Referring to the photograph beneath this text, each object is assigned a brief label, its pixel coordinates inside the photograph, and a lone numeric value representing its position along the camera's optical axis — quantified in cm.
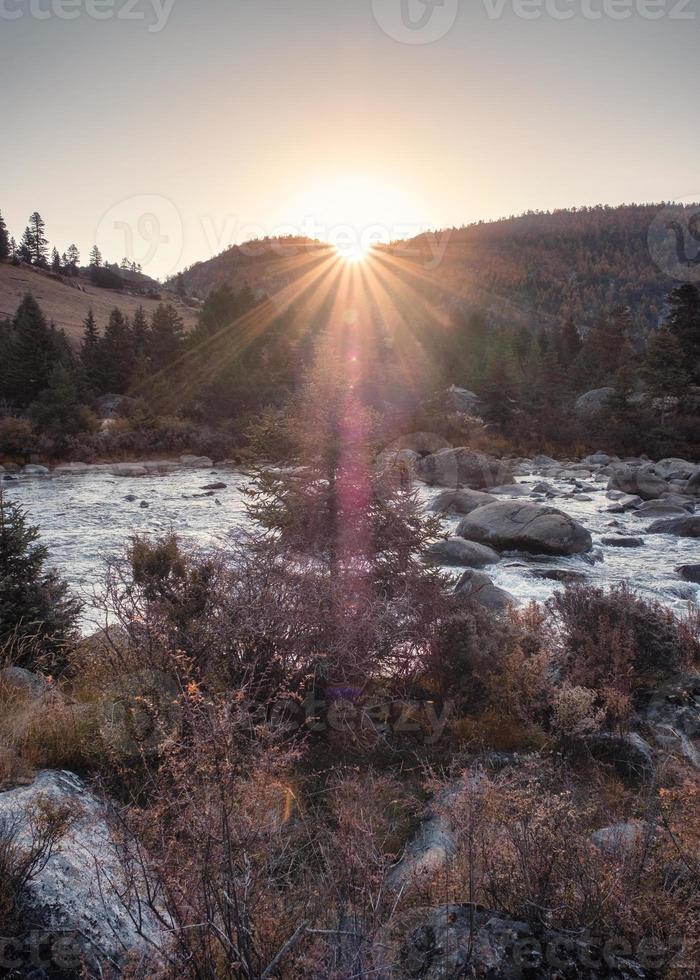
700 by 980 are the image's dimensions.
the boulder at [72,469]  2638
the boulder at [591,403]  3397
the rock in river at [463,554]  1318
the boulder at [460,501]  1797
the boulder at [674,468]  2405
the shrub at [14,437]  2792
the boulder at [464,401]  3723
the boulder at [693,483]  2083
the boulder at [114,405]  3744
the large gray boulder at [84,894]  266
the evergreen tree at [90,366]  3974
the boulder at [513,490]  2206
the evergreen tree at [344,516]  707
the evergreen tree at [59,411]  3030
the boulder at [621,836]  345
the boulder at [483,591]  921
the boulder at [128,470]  2659
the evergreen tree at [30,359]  3538
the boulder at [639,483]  2039
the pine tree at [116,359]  4156
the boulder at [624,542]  1427
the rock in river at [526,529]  1363
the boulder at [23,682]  555
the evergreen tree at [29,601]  673
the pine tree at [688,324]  3344
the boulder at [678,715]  578
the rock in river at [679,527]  1488
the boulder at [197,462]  3006
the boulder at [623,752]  542
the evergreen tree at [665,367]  2950
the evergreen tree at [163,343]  4350
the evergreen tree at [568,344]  4592
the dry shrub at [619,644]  665
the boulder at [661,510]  1719
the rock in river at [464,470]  2462
